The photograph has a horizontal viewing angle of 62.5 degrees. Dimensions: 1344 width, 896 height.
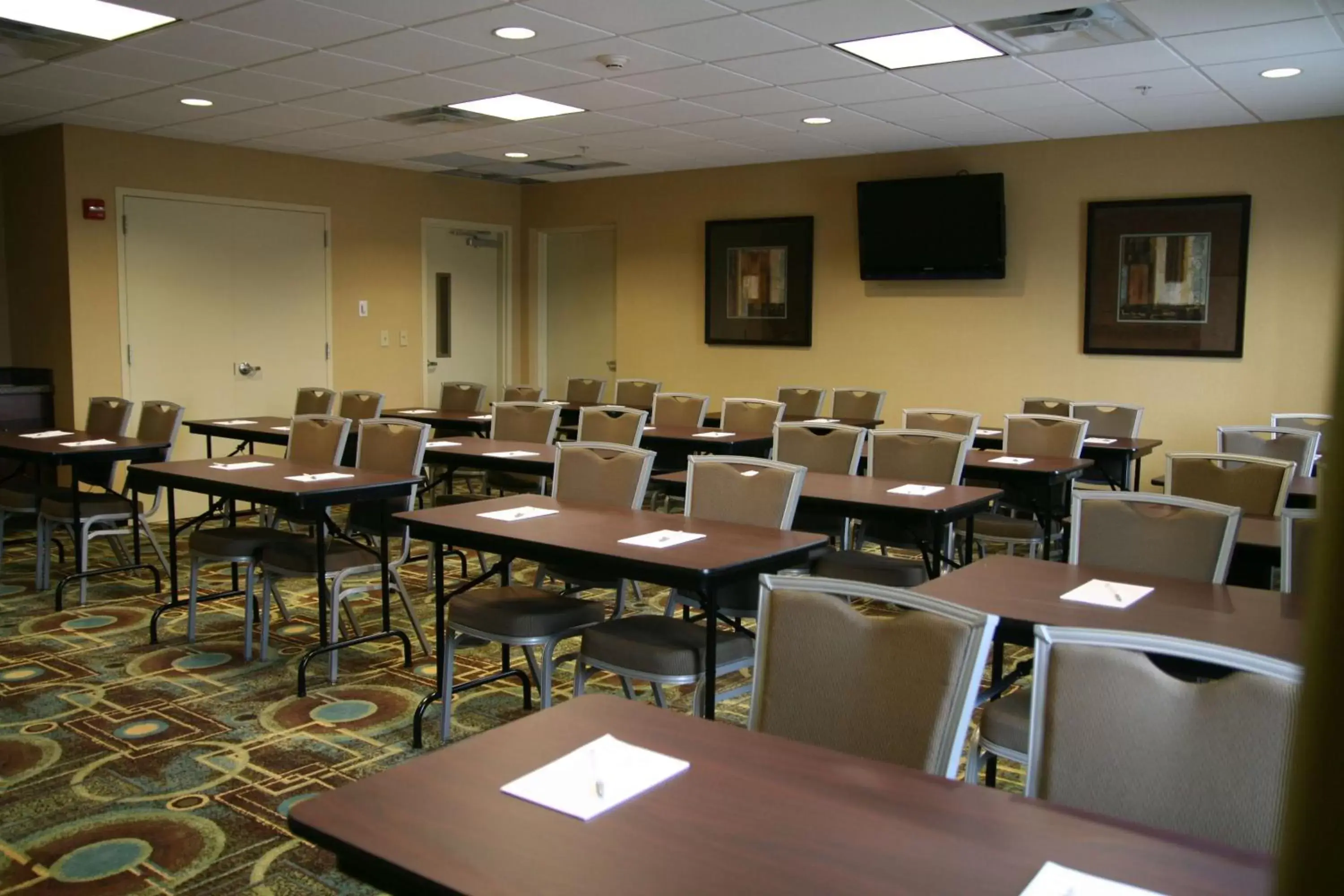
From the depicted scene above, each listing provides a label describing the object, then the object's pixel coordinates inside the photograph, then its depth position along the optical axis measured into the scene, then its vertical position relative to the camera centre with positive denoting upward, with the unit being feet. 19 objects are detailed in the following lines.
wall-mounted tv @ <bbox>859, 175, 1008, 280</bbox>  27.73 +3.22
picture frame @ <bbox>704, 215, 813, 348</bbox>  31.71 +2.05
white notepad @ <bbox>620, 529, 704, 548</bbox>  11.35 -1.96
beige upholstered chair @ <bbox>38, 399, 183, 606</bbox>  19.51 -2.91
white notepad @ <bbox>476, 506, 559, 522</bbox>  12.86 -1.93
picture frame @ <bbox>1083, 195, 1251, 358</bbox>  25.18 +1.85
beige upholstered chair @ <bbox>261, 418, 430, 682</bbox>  15.30 -2.84
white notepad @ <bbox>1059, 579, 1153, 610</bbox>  9.27 -2.04
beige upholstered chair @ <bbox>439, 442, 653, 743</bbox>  12.31 -2.94
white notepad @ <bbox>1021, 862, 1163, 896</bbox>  4.81 -2.32
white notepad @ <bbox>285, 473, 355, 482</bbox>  15.60 -1.83
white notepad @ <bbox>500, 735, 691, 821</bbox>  5.75 -2.32
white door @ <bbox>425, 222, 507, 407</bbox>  34.99 +1.40
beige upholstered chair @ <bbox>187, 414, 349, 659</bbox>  16.16 -2.81
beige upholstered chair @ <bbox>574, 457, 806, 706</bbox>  11.12 -2.98
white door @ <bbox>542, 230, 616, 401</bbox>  36.32 +1.48
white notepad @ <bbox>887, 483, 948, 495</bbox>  14.78 -1.82
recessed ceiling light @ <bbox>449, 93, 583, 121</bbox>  23.45 +5.24
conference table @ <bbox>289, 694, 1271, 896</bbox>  4.94 -2.33
